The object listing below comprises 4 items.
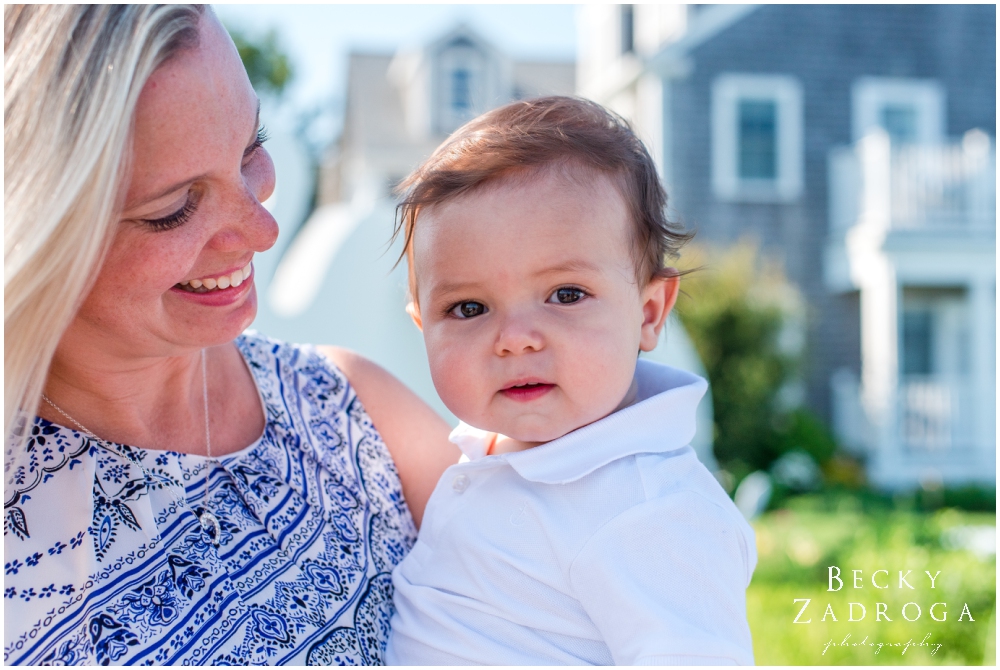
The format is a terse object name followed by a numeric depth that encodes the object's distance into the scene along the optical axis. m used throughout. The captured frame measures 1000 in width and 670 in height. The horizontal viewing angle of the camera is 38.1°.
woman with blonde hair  0.56
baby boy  0.61
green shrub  8.49
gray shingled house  9.08
